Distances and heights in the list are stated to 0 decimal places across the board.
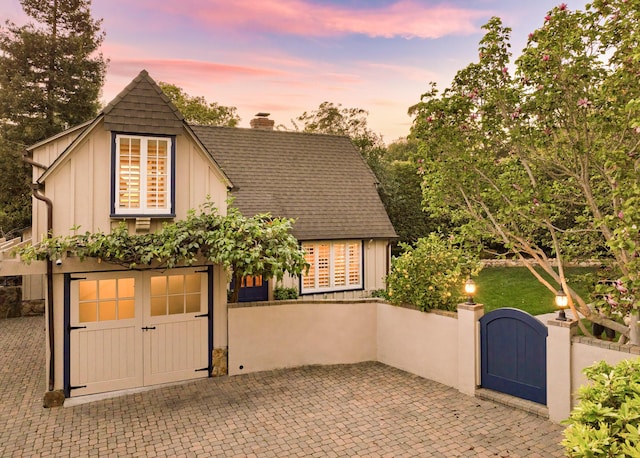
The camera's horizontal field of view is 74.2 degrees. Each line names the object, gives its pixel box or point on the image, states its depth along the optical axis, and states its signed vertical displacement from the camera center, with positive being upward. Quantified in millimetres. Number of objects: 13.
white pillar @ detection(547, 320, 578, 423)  7336 -2457
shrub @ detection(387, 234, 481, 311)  9633 -1045
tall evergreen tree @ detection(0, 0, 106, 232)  19484 +7091
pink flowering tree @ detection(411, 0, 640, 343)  7105 +1865
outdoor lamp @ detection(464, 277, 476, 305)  8883 -1268
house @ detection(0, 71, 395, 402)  8641 -798
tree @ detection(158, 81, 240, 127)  30516 +8962
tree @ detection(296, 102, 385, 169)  27422 +7305
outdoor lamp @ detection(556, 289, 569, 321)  7508 -1298
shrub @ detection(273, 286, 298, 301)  15047 -2314
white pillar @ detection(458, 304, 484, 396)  8734 -2469
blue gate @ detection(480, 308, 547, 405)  7871 -2432
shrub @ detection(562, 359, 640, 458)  3480 -1693
